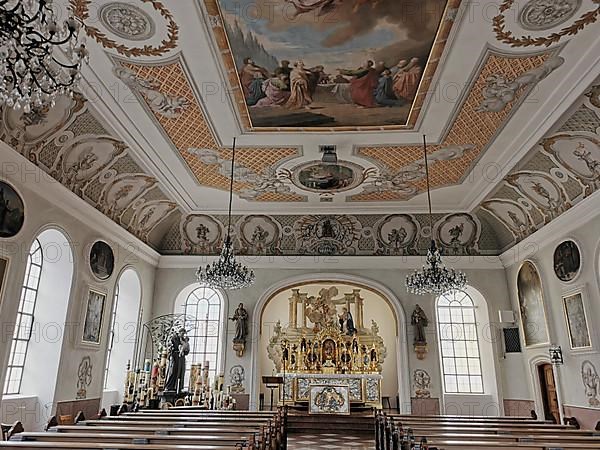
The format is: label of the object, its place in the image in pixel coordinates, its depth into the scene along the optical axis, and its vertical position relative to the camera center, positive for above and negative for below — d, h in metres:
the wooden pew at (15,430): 5.66 -0.56
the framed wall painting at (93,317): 10.52 +1.49
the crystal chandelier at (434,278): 9.46 +2.15
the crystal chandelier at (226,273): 9.45 +2.19
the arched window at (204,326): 14.53 +1.79
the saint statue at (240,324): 13.98 +1.77
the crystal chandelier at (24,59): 3.57 +2.56
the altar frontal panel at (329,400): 13.80 -0.38
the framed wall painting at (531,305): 12.09 +2.15
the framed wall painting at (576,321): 10.01 +1.43
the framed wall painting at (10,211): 7.69 +2.78
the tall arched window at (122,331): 12.73 +1.46
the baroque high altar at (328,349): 15.30 +1.35
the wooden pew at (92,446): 4.41 -0.57
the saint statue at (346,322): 18.31 +2.43
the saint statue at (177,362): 12.33 +0.59
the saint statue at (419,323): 13.86 +1.84
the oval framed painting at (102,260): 10.82 +2.84
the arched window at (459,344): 14.16 +1.29
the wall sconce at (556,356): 11.08 +0.75
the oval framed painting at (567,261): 10.30 +2.78
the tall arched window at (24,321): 9.03 +1.18
